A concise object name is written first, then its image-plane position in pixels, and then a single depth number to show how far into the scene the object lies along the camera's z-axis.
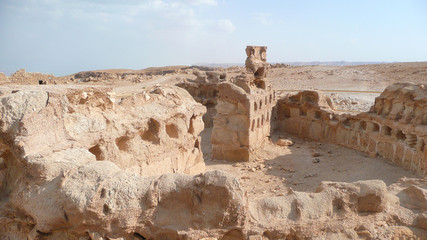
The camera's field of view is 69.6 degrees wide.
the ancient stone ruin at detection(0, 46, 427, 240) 3.11
